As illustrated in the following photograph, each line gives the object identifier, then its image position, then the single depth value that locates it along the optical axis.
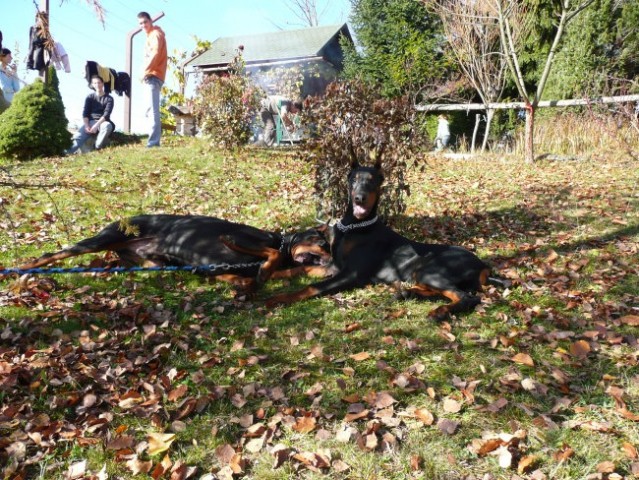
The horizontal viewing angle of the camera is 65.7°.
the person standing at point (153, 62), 11.94
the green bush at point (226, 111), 11.63
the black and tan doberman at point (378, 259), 4.41
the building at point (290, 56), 25.33
